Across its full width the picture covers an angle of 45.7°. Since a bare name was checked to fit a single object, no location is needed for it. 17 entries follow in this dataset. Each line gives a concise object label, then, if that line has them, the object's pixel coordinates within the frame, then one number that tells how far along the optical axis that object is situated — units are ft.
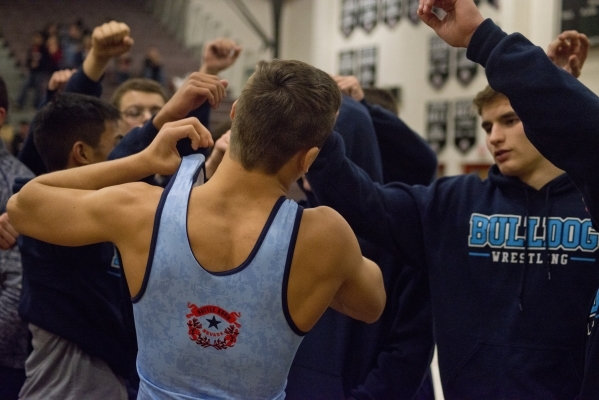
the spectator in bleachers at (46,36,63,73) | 49.70
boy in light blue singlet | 5.50
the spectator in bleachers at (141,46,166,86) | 52.50
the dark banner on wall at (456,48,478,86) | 44.03
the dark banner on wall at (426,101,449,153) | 46.68
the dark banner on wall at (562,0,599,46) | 31.53
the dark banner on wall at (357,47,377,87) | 54.29
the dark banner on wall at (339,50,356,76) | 56.59
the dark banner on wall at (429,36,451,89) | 46.57
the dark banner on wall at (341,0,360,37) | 56.13
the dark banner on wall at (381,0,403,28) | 51.39
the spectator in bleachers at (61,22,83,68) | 50.77
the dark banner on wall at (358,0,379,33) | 53.93
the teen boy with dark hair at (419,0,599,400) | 5.81
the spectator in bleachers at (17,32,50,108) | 48.91
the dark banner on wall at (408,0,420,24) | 49.32
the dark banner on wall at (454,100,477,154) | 44.01
